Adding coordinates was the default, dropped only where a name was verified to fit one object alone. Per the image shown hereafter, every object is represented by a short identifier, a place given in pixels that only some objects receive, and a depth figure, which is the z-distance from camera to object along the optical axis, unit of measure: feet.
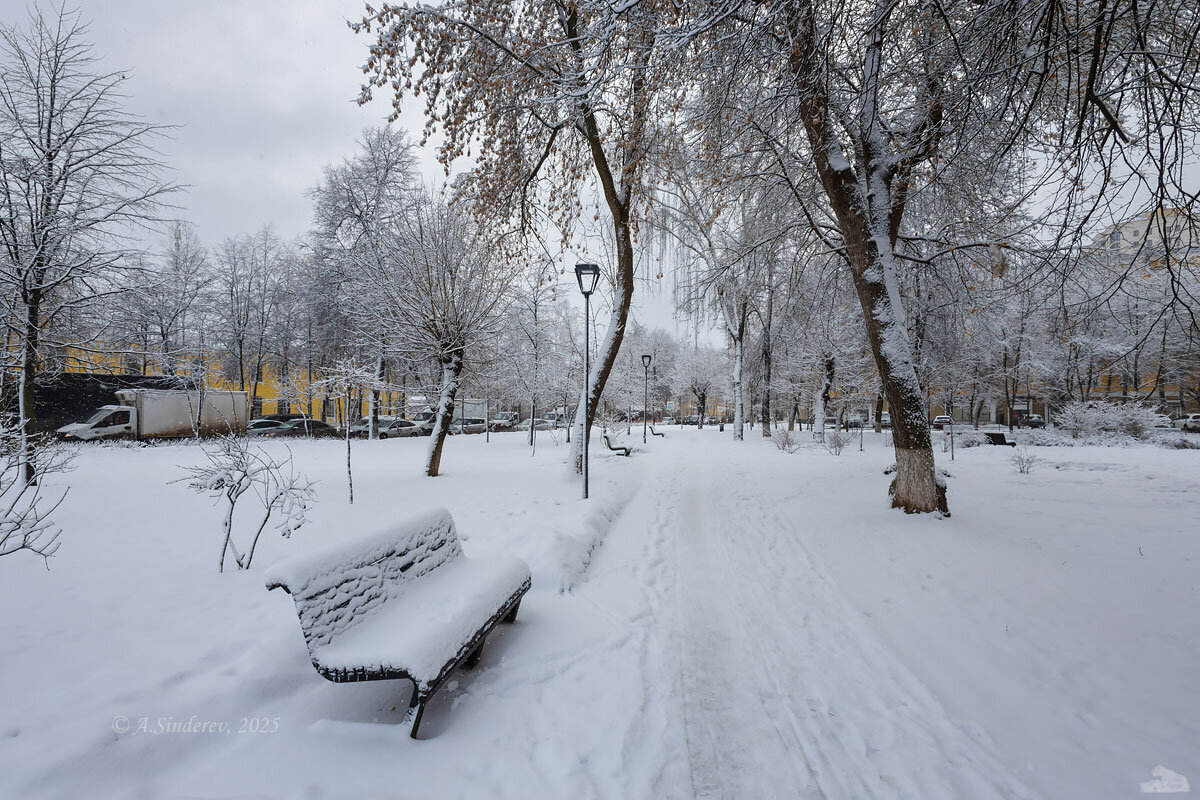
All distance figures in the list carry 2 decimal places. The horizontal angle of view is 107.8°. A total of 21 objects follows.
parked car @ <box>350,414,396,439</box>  75.46
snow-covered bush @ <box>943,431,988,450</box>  55.72
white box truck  51.16
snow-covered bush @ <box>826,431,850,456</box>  46.81
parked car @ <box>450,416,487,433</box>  89.30
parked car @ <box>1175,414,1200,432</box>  70.64
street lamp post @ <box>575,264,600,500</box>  24.44
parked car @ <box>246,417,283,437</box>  63.31
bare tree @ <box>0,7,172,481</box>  24.29
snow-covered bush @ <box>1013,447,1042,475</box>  31.12
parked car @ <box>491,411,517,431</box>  108.61
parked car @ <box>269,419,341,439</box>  65.46
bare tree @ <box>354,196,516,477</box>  31.48
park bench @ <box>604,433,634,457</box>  48.06
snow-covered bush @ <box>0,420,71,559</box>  9.54
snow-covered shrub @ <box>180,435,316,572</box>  13.94
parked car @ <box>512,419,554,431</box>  96.50
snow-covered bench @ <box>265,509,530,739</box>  6.54
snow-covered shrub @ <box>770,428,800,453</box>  50.24
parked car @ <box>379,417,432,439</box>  76.47
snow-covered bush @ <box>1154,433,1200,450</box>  44.52
